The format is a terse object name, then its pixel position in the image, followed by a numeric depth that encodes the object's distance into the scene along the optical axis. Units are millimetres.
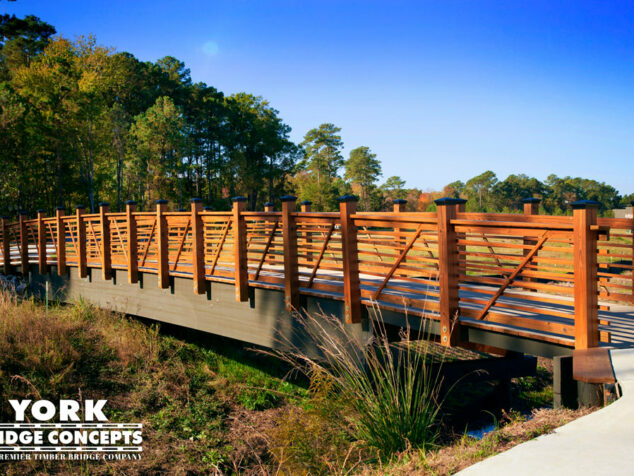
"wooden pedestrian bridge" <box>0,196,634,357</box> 4324
